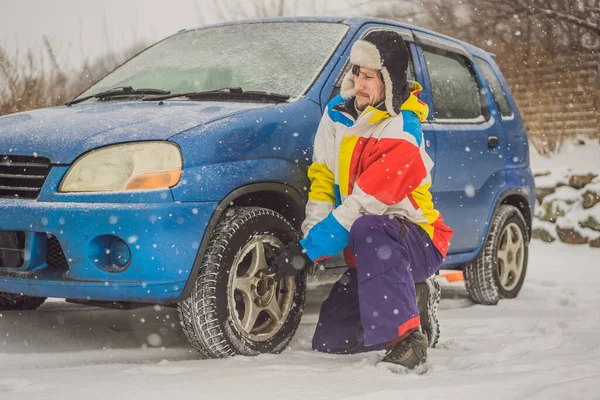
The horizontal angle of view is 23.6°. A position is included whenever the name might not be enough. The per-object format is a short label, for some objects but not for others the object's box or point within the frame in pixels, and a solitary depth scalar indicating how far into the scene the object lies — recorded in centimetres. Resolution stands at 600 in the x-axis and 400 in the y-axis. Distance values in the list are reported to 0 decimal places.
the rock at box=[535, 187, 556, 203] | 1794
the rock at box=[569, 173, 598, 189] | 1732
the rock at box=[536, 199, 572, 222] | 1739
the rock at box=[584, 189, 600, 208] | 1698
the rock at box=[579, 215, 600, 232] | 1669
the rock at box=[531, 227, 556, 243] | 1742
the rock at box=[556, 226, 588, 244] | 1685
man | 616
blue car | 590
